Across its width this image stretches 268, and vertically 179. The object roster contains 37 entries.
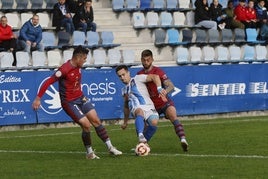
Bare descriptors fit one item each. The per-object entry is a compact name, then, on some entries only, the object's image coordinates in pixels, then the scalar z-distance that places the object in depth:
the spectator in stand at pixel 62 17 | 28.89
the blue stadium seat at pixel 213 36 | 32.81
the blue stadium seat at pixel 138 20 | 31.88
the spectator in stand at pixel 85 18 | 29.50
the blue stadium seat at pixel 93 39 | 29.81
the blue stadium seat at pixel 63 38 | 28.84
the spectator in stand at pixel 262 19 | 34.12
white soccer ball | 15.90
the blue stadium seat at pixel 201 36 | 32.56
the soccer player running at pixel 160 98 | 16.55
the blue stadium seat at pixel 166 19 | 32.72
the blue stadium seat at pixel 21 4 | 29.70
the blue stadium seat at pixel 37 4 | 29.88
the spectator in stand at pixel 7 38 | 26.69
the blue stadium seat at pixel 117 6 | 32.00
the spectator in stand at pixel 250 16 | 33.88
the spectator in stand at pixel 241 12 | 33.76
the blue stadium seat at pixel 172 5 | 33.69
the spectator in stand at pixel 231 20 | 33.53
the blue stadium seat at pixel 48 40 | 28.55
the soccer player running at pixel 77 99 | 16.02
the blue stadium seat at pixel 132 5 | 32.32
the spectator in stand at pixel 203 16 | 32.44
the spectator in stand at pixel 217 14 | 32.78
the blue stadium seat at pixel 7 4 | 29.30
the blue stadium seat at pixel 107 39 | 30.20
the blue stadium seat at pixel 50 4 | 30.23
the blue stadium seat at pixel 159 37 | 31.62
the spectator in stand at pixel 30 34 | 27.19
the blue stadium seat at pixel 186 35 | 32.34
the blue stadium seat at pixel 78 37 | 29.38
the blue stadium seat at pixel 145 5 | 32.86
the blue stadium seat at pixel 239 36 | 33.56
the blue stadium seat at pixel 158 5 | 33.22
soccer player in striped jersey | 16.39
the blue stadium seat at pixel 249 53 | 32.41
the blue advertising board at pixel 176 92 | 24.56
